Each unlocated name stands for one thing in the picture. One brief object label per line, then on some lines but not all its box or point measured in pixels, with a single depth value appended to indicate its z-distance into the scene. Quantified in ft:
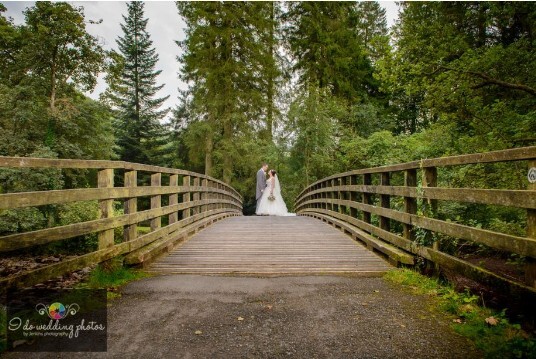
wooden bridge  9.45
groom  53.79
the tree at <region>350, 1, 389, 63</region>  105.70
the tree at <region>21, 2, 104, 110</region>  65.51
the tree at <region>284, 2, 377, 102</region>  75.61
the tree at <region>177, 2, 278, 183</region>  66.95
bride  55.77
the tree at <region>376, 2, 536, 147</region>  28.68
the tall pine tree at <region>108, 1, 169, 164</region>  108.88
